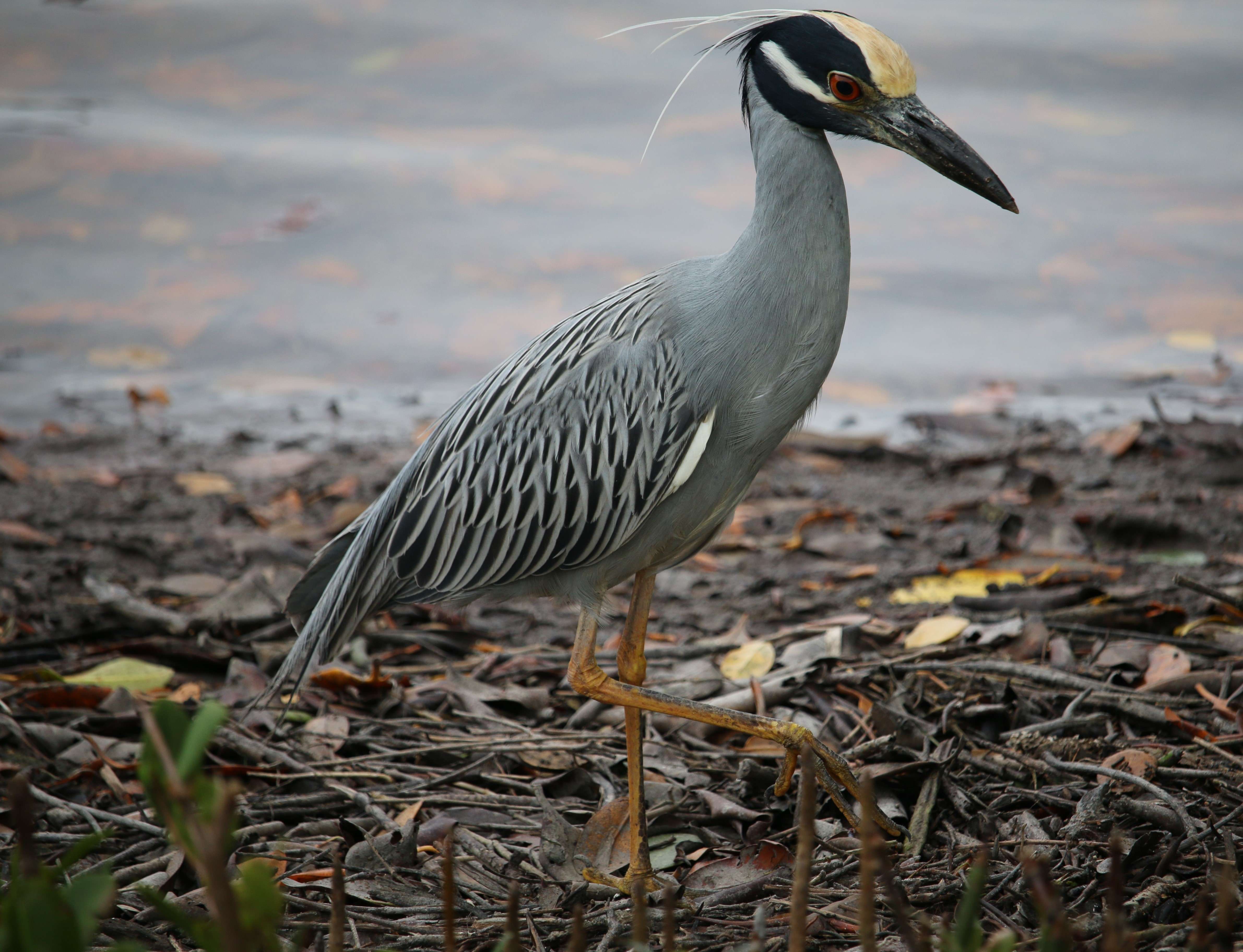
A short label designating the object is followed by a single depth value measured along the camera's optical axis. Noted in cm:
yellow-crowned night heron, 644
